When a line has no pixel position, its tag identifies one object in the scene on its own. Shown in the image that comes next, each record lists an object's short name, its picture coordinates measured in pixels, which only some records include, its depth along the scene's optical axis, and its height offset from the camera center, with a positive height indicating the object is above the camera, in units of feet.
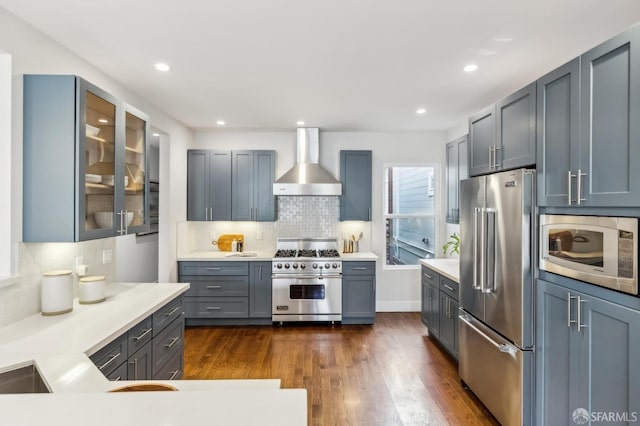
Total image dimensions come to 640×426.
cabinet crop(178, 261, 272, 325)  14.71 -3.46
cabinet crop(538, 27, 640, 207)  5.01 +1.44
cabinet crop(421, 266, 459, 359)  10.81 -3.38
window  16.98 -0.08
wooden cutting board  16.30 -1.42
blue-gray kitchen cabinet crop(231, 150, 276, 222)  15.88 +1.16
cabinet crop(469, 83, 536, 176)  7.20 +1.88
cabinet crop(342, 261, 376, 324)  14.84 -3.33
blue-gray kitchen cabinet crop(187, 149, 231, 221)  15.80 +1.28
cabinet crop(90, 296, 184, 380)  6.02 -2.90
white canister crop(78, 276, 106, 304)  7.71 -1.82
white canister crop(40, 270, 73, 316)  6.88 -1.70
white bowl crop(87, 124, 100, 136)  7.02 +1.72
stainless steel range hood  15.29 +1.66
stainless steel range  14.75 -3.37
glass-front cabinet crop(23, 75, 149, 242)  6.56 +1.03
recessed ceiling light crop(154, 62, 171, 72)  8.84 +3.85
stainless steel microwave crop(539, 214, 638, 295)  5.06 -0.61
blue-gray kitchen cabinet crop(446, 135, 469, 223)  13.38 +1.75
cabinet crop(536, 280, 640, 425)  5.10 -2.43
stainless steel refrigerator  7.02 -1.82
